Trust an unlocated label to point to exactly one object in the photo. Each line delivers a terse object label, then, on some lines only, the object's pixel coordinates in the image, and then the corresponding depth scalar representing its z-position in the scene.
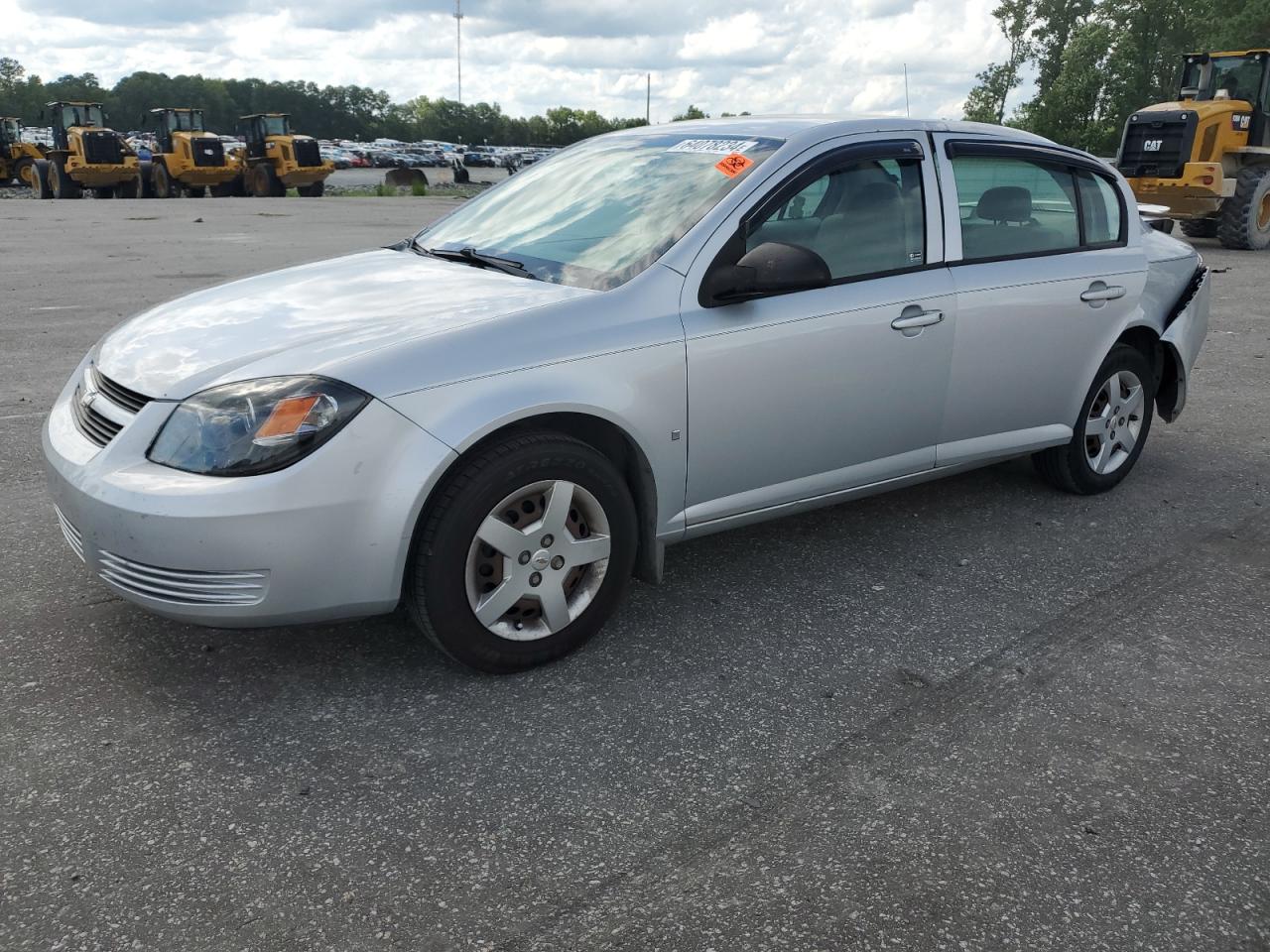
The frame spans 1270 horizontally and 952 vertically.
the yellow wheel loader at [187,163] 31.67
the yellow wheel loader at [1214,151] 16.31
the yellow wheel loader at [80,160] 30.95
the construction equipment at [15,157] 36.25
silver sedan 2.98
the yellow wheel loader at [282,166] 33.16
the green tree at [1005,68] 79.56
